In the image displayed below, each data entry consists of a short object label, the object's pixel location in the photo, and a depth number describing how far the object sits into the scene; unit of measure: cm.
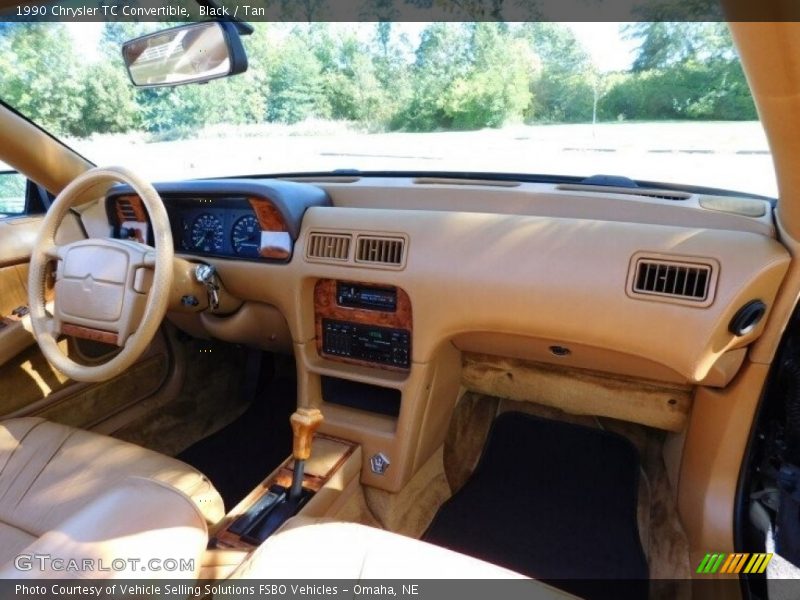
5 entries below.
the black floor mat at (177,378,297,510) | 234
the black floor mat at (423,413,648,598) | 183
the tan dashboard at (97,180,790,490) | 138
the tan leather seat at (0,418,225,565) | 138
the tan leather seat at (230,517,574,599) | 102
